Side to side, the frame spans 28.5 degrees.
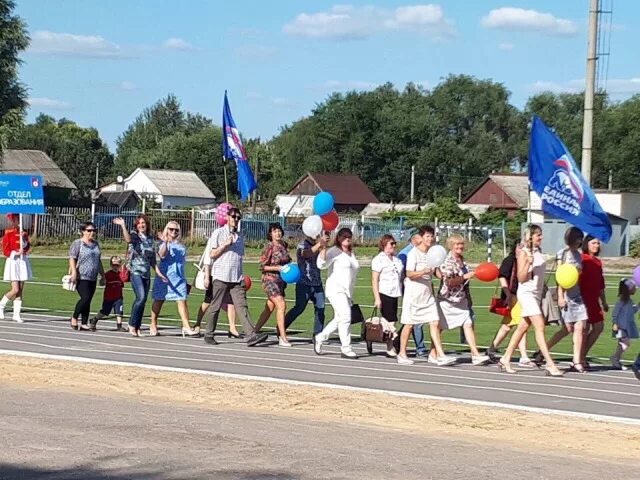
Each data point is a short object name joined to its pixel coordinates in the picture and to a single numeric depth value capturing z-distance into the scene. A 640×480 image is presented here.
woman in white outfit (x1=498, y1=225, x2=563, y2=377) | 14.87
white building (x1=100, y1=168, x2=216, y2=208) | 106.12
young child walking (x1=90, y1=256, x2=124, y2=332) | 20.33
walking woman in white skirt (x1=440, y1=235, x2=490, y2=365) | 15.56
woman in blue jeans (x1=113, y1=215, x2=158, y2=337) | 18.48
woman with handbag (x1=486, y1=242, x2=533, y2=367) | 15.55
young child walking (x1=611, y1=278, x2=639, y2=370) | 15.77
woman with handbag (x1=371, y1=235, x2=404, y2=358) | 16.61
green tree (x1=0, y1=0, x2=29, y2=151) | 63.59
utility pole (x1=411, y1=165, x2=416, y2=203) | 120.38
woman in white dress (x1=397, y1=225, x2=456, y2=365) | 15.54
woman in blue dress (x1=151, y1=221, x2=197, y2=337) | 18.41
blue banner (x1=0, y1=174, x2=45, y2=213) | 22.16
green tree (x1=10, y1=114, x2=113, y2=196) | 130.00
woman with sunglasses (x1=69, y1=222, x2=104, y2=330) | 19.25
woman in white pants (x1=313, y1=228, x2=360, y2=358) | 16.38
